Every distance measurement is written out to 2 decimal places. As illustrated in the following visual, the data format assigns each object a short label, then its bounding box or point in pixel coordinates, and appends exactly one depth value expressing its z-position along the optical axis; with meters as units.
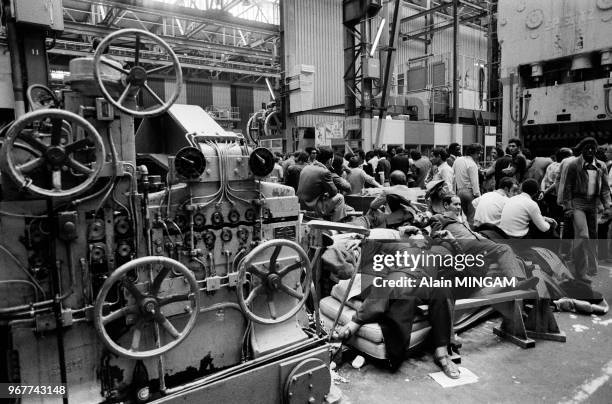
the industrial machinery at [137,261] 1.75
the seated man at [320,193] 4.61
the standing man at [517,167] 5.63
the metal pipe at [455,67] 12.45
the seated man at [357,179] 6.09
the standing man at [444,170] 5.82
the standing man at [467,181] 5.73
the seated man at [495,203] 4.24
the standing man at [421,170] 6.90
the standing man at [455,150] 6.17
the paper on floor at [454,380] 2.80
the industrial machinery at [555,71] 6.94
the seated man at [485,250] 3.37
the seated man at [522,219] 3.95
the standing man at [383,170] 7.46
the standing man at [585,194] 4.57
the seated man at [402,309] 2.93
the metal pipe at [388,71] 9.45
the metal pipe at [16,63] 3.45
